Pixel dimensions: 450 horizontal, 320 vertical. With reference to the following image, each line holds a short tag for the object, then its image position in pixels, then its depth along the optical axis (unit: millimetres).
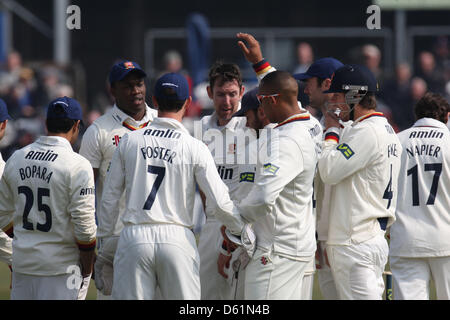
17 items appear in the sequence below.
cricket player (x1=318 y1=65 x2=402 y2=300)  10906
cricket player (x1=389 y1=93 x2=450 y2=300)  12297
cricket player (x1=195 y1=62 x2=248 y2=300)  12305
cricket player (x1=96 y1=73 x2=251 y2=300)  9953
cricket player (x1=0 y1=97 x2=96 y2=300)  10805
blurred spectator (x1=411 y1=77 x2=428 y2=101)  28344
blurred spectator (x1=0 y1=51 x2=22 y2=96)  30586
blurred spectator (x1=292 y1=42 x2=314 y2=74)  28484
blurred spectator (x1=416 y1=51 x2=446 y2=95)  29609
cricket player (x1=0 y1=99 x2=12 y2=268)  12117
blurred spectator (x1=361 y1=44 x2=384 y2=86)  26453
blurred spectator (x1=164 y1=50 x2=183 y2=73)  30828
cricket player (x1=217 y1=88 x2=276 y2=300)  10937
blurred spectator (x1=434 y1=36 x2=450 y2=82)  30311
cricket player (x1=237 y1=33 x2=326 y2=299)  12500
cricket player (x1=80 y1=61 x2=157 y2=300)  12539
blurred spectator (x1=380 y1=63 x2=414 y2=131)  28703
